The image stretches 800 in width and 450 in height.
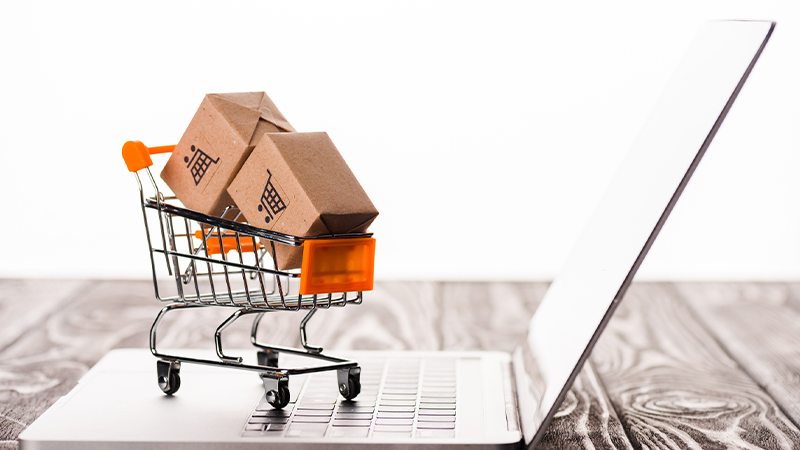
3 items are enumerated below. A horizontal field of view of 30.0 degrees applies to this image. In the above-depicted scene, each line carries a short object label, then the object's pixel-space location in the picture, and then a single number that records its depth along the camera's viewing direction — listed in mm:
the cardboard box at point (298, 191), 714
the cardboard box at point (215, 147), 741
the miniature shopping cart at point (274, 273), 722
